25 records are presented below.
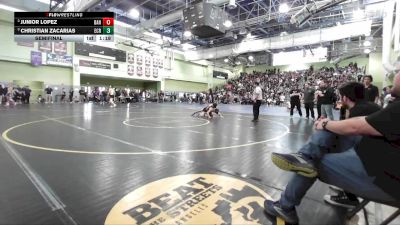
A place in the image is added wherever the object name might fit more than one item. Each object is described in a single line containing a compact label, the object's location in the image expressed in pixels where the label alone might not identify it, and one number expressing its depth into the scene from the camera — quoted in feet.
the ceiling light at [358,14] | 49.77
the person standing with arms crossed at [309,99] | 35.07
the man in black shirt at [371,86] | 13.87
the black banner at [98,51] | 71.56
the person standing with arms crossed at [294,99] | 37.76
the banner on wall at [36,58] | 63.87
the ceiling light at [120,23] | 69.21
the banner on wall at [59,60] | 66.67
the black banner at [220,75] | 112.02
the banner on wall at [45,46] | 65.41
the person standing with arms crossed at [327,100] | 26.78
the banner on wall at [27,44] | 61.80
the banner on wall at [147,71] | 90.99
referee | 31.07
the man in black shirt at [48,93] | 64.34
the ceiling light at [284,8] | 41.60
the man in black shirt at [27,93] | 58.65
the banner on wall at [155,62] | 93.66
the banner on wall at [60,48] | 67.44
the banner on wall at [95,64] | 72.87
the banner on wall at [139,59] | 87.99
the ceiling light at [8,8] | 57.74
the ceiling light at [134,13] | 58.95
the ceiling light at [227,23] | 39.43
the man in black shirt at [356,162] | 4.93
